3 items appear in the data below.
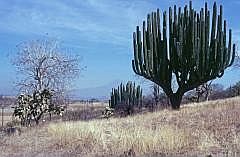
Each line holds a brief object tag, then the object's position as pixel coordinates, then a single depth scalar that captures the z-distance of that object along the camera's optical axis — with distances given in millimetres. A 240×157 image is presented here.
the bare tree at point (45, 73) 31375
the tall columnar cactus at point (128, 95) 37062
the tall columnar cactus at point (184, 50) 23594
